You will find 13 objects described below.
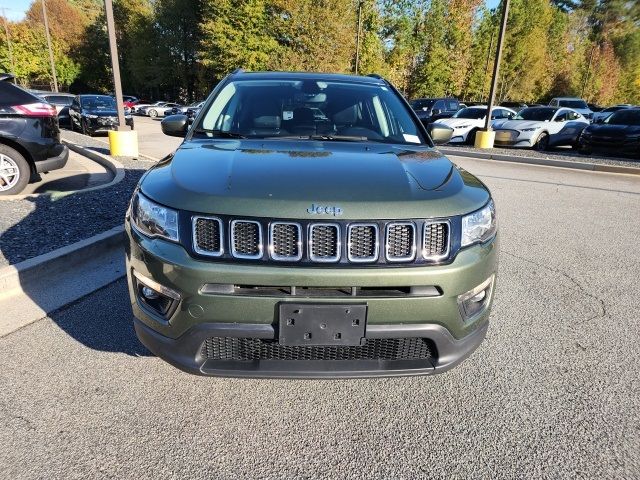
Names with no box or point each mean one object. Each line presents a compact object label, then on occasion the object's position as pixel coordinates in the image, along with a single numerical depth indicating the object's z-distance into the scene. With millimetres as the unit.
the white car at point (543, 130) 15375
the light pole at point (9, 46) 43991
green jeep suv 1961
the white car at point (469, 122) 17000
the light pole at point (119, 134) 9680
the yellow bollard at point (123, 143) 9867
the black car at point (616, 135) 12805
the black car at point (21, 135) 6027
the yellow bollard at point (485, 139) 14906
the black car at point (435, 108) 21509
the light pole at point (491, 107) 13266
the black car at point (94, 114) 16594
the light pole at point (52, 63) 33069
